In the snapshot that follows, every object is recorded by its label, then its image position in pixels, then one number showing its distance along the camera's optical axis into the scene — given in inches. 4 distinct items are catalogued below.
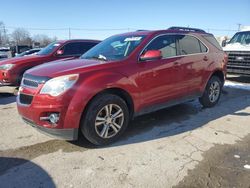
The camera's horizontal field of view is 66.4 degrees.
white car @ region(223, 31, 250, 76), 288.6
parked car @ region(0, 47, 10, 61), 624.6
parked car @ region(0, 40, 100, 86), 226.5
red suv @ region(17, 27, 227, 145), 104.8
